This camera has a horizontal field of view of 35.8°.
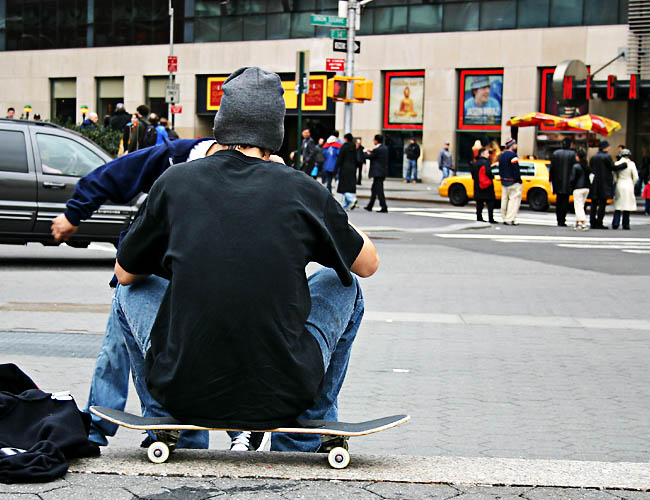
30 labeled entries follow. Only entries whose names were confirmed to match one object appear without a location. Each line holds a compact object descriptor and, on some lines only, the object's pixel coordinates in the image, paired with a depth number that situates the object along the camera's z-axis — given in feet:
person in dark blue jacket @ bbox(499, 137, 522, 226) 71.56
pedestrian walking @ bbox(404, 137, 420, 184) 124.77
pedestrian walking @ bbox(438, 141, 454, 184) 120.16
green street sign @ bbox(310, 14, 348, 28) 79.82
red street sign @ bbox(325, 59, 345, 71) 85.92
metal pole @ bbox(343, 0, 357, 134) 83.10
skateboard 10.64
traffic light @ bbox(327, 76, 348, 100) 82.94
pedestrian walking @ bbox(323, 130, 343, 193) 84.02
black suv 39.01
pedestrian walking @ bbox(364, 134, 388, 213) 75.66
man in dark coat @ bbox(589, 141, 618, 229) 68.85
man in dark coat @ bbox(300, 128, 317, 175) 95.25
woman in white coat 68.85
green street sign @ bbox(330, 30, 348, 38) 85.87
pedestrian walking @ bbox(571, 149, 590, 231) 68.23
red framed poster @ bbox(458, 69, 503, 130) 123.13
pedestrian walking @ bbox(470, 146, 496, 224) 71.26
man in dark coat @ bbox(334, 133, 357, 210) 73.15
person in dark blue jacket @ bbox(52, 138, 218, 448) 15.12
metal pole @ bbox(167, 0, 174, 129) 135.25
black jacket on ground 10.11
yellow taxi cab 85.76
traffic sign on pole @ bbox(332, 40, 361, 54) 84.64
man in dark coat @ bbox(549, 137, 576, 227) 70.79
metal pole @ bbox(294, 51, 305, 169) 66.03
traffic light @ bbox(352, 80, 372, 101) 83.66
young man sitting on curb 10.19
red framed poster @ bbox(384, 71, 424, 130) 129.29
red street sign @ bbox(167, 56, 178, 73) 118.62
